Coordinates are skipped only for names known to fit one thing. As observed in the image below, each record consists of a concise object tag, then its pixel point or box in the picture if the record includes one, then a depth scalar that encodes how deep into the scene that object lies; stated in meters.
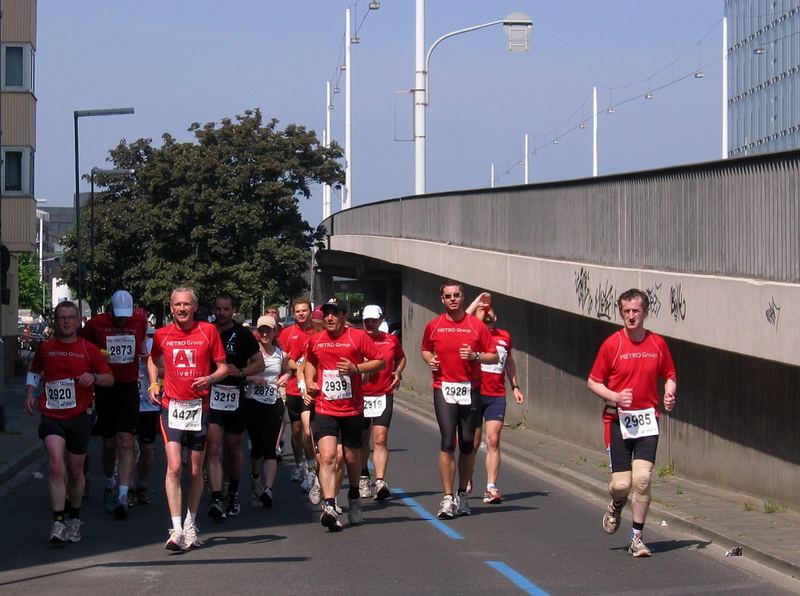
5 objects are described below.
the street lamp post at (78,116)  36.33
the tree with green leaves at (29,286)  107.88
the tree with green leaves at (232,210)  54.94
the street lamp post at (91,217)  40.81
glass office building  57.31
